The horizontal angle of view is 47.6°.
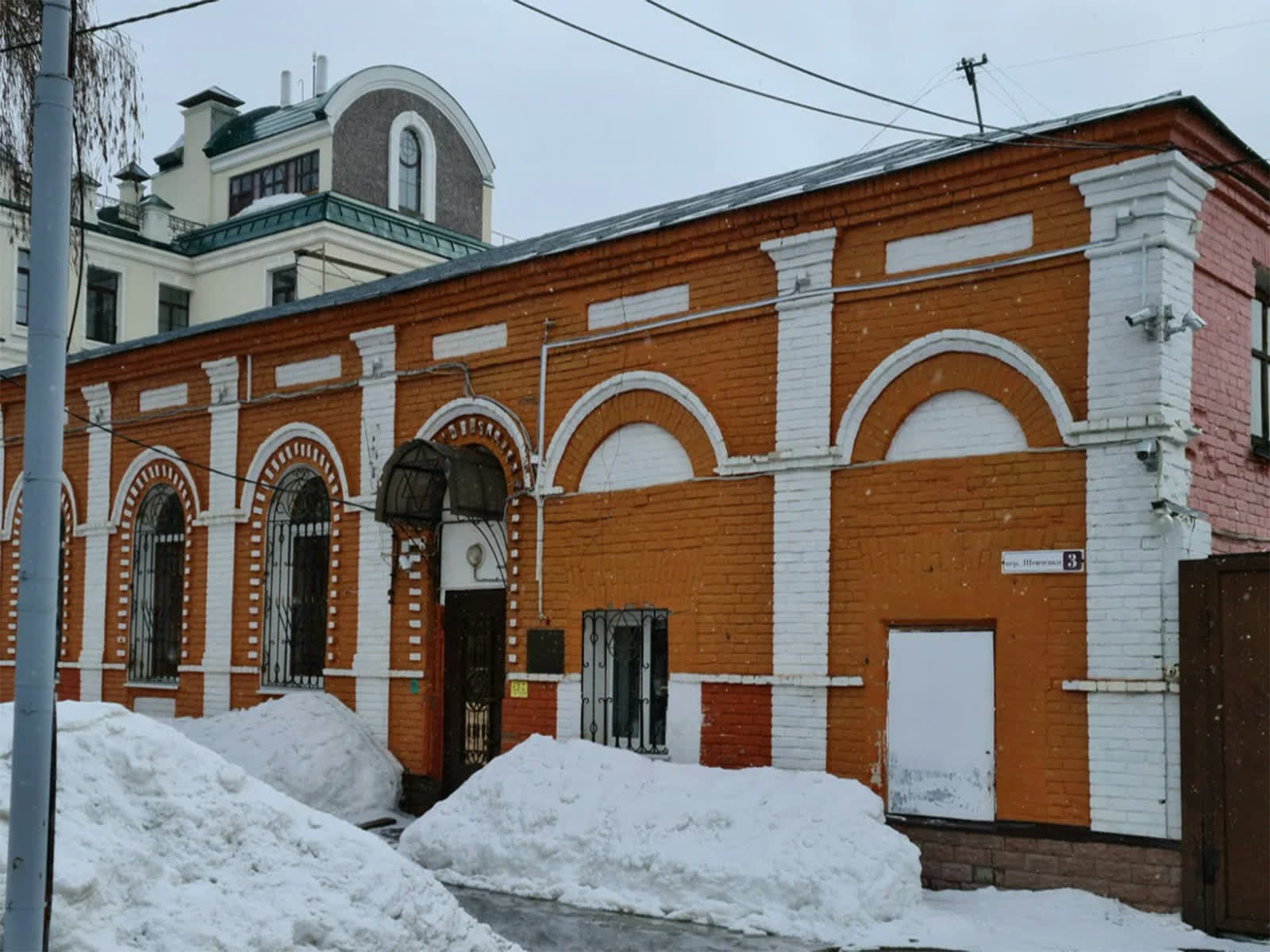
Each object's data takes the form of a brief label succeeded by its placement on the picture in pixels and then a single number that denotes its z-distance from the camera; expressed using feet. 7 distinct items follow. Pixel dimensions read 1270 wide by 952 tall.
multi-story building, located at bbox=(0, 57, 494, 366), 100.07
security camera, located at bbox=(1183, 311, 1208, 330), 31.42
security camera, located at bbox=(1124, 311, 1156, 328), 31.22
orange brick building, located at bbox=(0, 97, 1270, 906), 31.86
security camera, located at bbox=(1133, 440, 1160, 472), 30.94
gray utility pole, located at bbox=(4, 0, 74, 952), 18.07
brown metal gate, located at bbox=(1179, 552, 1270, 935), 29.32
